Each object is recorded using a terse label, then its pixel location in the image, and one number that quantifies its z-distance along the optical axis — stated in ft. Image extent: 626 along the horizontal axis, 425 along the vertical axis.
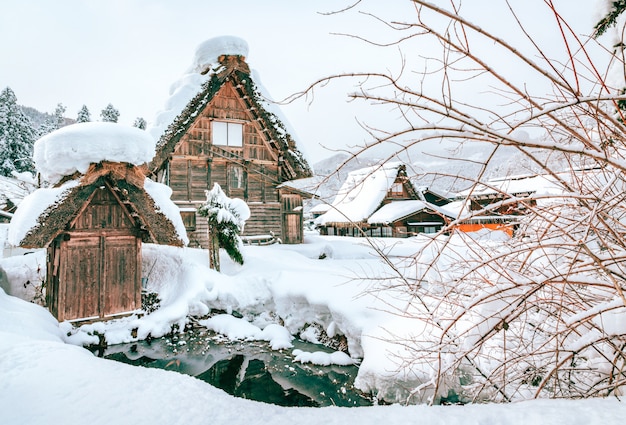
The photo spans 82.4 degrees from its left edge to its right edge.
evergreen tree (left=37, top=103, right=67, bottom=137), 114.11
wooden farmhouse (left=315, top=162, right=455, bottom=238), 69.72
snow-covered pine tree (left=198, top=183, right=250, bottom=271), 32.76
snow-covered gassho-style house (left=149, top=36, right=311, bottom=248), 40.86
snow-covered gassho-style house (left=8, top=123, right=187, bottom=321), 22.22
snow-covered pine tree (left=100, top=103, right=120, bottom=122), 124.27
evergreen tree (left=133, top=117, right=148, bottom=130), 123.73
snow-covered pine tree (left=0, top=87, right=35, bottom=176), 92.53
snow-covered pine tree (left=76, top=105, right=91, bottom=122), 115.70
